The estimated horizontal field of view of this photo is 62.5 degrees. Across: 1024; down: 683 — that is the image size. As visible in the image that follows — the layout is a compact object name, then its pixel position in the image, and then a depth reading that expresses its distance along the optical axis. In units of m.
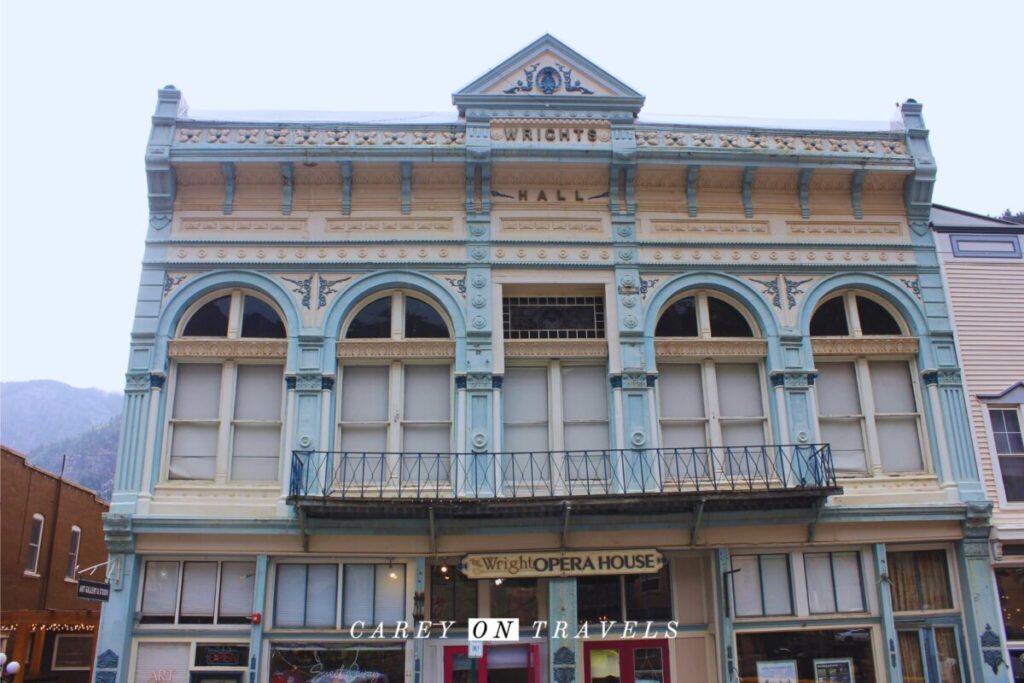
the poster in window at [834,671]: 14.80
